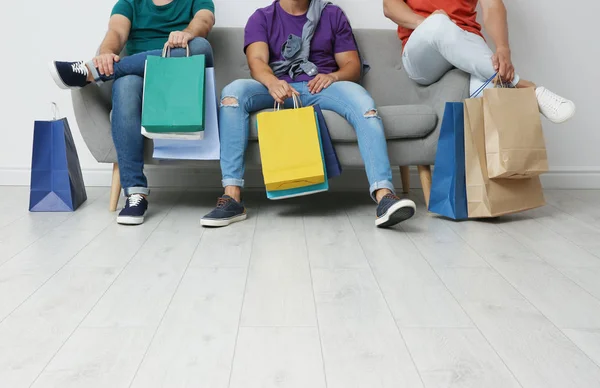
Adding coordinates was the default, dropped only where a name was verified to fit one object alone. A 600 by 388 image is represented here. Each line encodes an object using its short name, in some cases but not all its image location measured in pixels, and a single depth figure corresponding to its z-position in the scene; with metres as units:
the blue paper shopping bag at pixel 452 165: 2.32
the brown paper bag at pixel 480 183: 2.31
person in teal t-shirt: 2.38
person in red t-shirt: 2.37
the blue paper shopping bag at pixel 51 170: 2.55
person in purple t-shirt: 2.33
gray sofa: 2.46
